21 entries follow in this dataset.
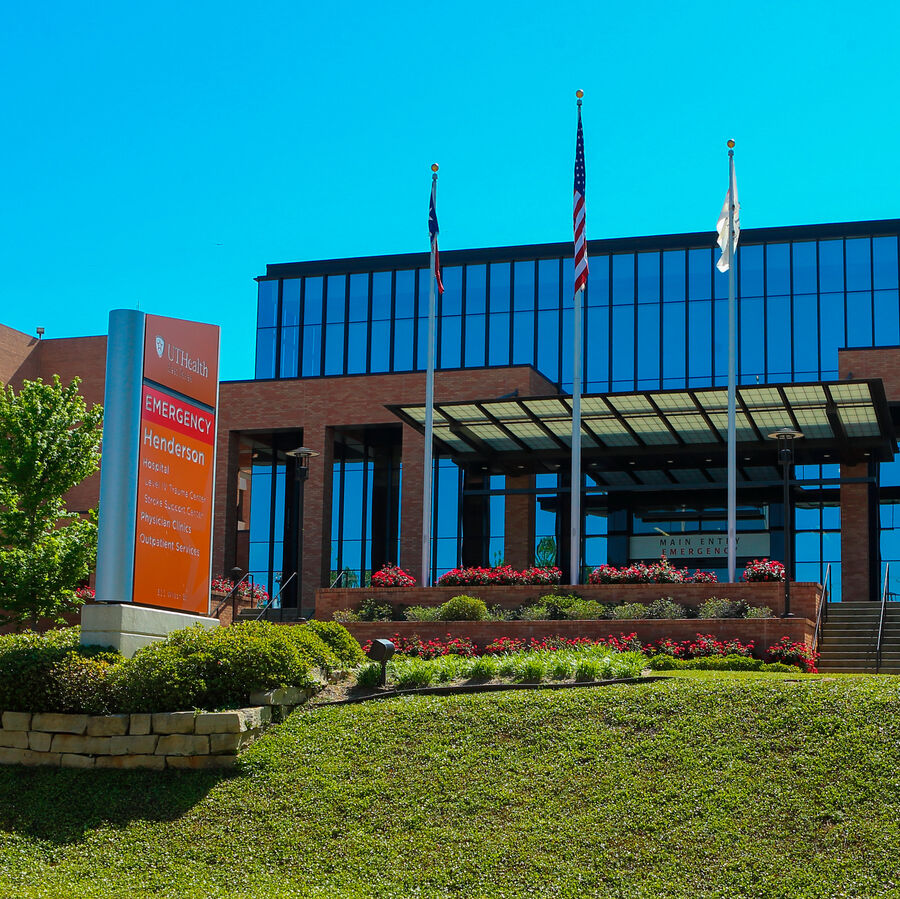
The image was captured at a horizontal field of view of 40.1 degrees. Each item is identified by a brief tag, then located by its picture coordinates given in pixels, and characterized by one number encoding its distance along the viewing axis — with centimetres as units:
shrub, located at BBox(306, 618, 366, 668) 1813
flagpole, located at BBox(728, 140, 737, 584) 2702
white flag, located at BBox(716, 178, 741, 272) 2750
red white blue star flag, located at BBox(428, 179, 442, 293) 3000
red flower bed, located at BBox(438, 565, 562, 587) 2714
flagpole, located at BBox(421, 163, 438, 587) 3011
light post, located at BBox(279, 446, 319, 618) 2889
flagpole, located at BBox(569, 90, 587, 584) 2741
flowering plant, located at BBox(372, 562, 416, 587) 2820
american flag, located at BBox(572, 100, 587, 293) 2750
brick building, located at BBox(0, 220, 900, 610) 3350
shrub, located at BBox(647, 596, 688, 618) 2430
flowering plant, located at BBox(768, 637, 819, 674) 2189
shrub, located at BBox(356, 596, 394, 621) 2672
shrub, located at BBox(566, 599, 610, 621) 2473
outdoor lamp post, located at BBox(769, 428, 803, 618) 2312
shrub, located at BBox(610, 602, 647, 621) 2441
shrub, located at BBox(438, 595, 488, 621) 2522
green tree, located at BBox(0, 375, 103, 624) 2866
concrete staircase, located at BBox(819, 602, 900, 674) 2248
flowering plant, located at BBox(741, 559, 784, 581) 2547
